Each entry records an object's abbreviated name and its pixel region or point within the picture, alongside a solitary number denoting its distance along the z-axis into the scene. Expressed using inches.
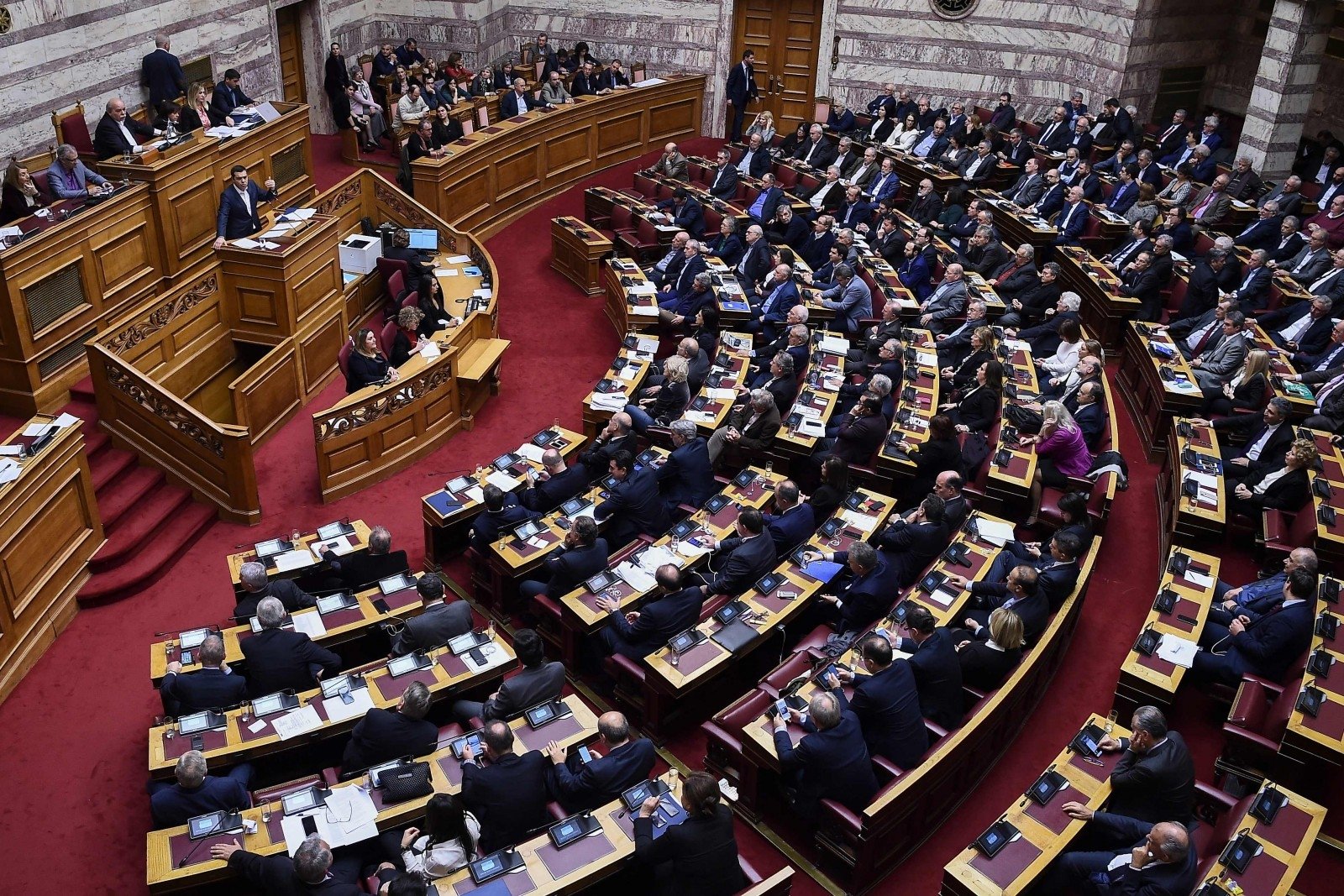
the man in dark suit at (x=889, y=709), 272.2
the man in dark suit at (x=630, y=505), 370.3
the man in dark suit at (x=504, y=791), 256.1
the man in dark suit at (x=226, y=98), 572.4
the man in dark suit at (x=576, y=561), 337.4
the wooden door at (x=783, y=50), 832.3
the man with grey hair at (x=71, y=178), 441.7
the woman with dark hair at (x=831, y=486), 367.9
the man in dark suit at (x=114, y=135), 475.2
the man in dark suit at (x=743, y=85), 810.8
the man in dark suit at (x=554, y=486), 382.6
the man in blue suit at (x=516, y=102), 737.0
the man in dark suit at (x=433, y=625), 310.8
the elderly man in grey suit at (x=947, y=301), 517.0
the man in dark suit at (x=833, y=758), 260.7
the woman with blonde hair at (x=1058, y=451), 386.0
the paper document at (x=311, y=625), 316.2
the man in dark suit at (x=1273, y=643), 301.7
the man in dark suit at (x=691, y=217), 624.7
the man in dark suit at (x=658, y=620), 312.8
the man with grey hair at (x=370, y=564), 338.0
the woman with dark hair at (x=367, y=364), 443.5
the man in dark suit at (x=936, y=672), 286.2
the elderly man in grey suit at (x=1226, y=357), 450.3
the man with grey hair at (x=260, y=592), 320.8
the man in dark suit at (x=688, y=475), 391.9
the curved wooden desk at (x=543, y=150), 639.8
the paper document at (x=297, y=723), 280.5
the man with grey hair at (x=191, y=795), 251.9
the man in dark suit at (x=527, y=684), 284.4
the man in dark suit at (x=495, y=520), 365.7
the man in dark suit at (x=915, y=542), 345.4
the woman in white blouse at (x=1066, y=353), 466.6
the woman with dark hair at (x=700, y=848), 237.8
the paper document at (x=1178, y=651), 299.7
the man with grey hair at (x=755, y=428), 411.5
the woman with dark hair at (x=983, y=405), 420.8
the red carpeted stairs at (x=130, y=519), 374.0
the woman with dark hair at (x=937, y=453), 386.0
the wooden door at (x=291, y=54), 700.0
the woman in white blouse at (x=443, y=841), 235.1
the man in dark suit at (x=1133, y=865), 226.8
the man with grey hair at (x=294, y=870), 226.5
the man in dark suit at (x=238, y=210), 476.4
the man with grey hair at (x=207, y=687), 284.0
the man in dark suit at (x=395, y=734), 269.3
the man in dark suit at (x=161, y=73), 561.6
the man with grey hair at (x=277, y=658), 294.4
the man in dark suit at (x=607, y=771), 263.1
